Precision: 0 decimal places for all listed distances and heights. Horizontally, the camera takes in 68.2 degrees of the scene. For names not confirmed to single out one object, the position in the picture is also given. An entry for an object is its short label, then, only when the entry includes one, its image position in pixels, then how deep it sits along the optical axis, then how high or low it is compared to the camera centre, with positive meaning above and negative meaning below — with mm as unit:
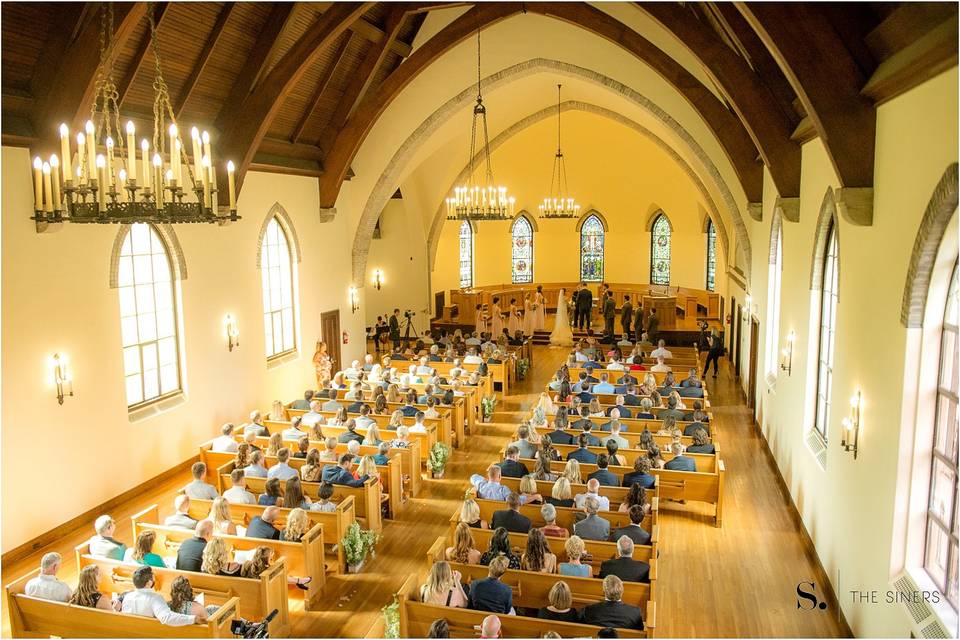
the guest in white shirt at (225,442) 10953 -2857
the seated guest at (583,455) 10352 -2903
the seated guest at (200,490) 9094 -2969
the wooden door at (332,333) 17391 -1881
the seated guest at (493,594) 6309 -3003
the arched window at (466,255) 28469 +68
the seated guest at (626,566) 6875 -3029
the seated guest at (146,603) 6184 -3032
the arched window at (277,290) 15289 -710
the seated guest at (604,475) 9289 -2872
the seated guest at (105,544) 7309 -2933
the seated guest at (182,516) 8078 -2949
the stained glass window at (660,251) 27922 +173
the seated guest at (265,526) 7988 -3027
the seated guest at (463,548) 7246 -2980
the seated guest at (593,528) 7957 -3045
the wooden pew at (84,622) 6199 -3229
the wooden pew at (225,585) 7020 -3251
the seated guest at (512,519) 8102 -3002
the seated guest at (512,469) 9766 -2918
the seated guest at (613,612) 5969 -3008
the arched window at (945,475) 5398 -1739
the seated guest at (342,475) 9508 -2915
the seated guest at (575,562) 7008 -3055
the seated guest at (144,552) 7070 -2969
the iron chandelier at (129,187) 6043 +632
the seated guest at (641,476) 9266 -2886
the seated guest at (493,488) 8914 -2920
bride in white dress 23578 -2529
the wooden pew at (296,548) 7852 -3262
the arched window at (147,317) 11289 -966
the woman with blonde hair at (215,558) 7066 -2988
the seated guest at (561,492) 8773 -2937
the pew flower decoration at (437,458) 11773 -3344
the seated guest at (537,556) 7016 -2970
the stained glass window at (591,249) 28969 +281
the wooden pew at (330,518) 8609 -3205
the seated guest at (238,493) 8898 -2966
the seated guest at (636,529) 7652 -2982
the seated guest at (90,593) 6336 -2982
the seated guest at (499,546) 7165 -2926
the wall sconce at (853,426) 7066 -1743
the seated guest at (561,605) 6145 -3025
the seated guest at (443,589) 6457 -3024
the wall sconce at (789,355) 11070 -1590
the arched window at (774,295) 13081 -765
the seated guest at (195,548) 7211 -2967
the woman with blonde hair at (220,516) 7957 -2891
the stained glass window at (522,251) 29298 +218
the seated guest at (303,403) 13366 -2753
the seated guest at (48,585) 6465 -2972
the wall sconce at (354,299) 18516 -1086
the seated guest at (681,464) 10305 -3027
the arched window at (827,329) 9047 -976
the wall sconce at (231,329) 13594 -1372
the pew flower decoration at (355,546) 8617 -3521
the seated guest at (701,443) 10812 -2875
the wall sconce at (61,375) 9570 -1564
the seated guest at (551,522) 7873 -2995
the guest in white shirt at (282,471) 9359 -2818
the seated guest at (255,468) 9852 -2912
